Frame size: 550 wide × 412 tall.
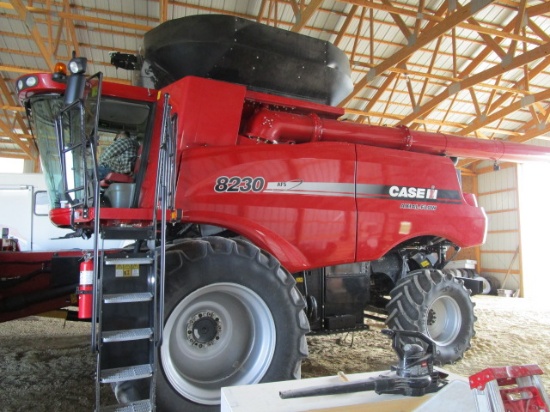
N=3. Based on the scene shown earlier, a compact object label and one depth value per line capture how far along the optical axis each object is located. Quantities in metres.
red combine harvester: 3.18
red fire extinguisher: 2.91
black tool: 2.01
